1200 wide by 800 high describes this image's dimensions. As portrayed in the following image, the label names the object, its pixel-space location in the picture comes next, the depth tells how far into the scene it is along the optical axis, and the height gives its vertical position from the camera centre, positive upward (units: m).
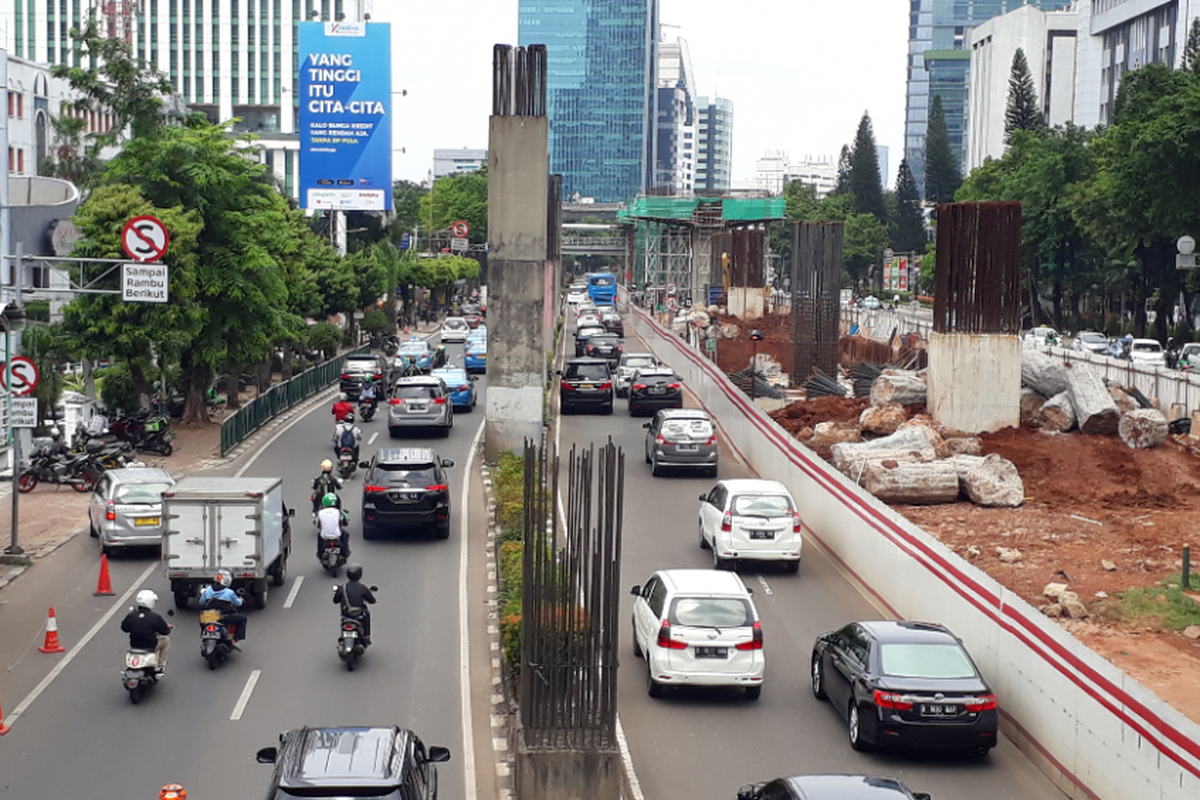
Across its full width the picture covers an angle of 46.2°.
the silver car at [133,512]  24.56 -4.16
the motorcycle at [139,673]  16.81 -4.77
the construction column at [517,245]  33.41 +0.91
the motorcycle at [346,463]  33.00 -4.34
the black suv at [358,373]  47.94 -3.23
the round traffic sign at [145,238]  26.38 +0.68
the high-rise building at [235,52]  127.06 +20.19
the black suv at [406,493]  26.02 -3.93
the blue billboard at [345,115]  65.94 +7.65
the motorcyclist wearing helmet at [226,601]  18.45 -4.27
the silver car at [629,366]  49.12 -2.89
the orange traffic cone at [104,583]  22.44 -4.94
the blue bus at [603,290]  114.19 -0.50
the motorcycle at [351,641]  18.27 -4.71
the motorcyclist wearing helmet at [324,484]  25.98 -3.85
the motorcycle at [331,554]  23.70 -4.65
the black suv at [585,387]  44.06 -3.25
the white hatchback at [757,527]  23.64 -4.02
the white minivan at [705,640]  16.86 -4.22
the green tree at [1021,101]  117.00 +15.96
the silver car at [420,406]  38.81 -3.48
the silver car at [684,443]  33.16 -3.71
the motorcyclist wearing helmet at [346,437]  33.47 -3.77
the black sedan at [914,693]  14.83 -4.27
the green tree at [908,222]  147.88 +7.25
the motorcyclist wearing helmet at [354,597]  18.30 -4.13
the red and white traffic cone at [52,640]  19.19 -5.02
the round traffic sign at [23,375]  23.89 -1.76
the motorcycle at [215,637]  18.16 -4.66
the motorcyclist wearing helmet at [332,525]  23.36 -4.12
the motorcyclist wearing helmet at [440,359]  58.34 -3.27
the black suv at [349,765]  9.87 -3.53
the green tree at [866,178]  152.50 +12.14
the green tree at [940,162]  146.12 +13.40
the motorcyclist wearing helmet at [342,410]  36.31 -3.40
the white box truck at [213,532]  20.38 -3.72
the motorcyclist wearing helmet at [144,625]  16.94 -4.22
